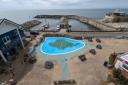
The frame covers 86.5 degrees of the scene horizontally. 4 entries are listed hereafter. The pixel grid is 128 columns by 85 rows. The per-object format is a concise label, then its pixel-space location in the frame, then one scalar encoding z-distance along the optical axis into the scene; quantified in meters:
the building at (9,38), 17.80
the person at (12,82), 13.10
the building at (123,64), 12.75
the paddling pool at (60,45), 21.24
